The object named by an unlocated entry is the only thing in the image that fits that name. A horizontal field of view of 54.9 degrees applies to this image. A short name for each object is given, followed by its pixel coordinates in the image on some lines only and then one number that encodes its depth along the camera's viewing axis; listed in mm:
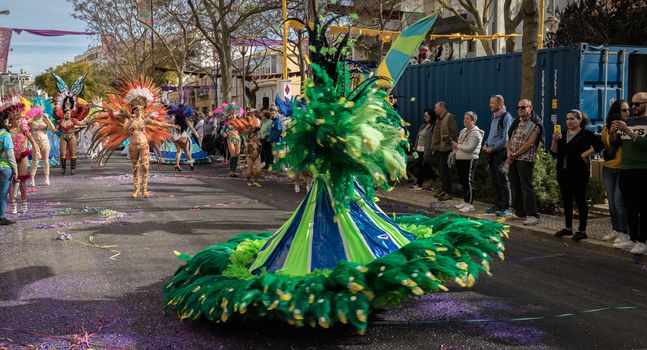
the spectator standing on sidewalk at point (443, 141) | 11680
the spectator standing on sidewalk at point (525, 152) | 8922
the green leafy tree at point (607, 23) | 17391
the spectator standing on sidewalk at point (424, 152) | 12461
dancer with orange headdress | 11516
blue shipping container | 11453
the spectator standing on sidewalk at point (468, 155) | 10531
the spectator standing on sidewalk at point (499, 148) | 9781
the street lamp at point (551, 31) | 17112
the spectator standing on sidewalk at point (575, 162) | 7836
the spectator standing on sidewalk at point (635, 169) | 6930
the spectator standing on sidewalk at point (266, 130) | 16953
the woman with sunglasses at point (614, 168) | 7404
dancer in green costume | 3930
